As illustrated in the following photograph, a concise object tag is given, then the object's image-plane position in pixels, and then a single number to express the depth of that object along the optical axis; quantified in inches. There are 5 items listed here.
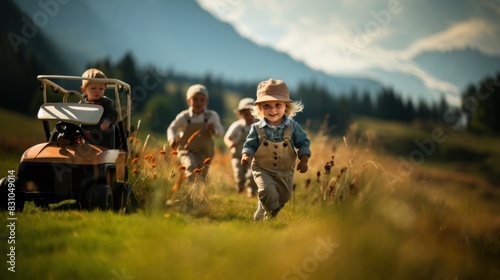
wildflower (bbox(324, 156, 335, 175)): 233.3
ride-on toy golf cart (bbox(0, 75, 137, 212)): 200.8
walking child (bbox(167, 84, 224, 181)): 343.3
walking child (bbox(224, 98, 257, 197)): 384.8
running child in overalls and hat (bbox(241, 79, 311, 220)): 229.8
